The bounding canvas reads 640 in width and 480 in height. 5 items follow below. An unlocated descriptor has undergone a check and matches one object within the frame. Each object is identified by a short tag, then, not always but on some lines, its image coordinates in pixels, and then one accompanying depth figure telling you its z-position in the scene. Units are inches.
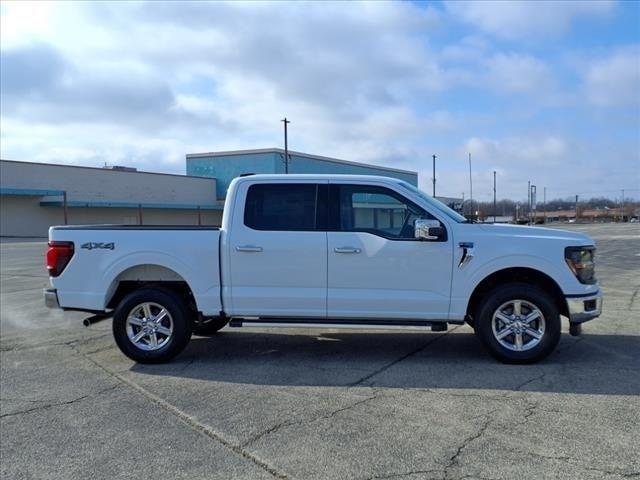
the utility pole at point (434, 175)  2194.6
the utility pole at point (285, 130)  1736.3
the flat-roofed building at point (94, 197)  1797.5
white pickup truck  235.5
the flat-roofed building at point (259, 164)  2097.7
